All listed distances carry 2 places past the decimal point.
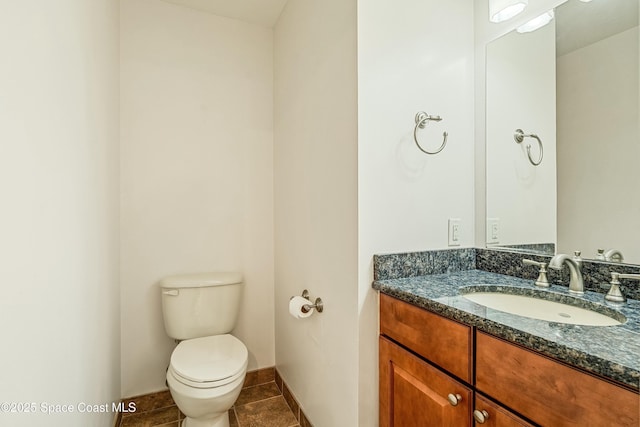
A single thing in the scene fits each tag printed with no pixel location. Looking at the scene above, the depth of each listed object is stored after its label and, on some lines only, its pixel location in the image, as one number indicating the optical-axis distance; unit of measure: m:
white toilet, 1.38
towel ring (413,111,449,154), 1.33
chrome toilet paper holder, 1.49
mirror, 1.05
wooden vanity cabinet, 0.62
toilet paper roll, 1.52
